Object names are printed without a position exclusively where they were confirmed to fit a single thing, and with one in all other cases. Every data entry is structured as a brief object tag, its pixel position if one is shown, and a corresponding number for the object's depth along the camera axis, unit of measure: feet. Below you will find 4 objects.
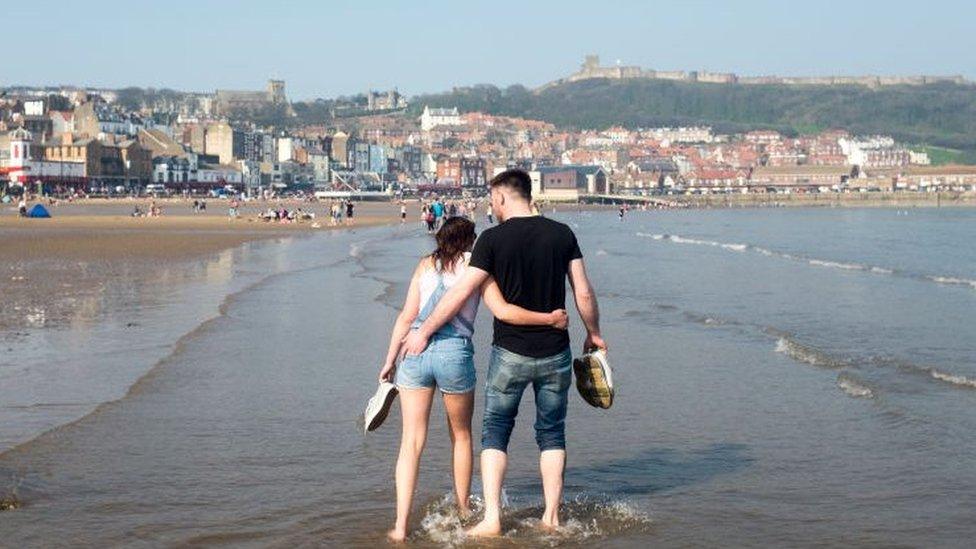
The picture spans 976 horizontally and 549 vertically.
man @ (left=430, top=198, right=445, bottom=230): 176.76
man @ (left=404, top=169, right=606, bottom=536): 18.33
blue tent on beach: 198.41
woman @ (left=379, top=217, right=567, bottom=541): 18.58
